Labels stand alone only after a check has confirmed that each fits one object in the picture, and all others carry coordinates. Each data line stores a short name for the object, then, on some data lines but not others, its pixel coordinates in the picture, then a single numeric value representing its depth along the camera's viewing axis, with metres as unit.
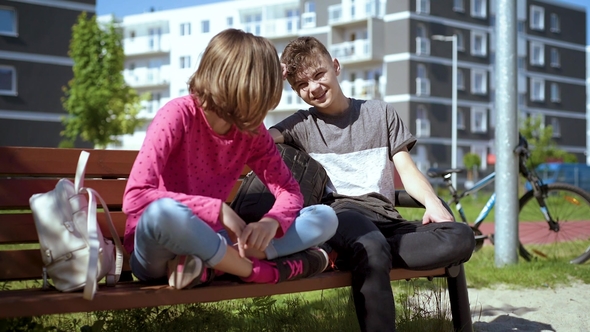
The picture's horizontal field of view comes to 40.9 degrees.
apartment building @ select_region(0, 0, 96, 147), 36.78
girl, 2.44
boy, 3.13
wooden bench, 2.30
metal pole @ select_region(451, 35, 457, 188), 40.09
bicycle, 6.82
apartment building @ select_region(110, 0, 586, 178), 44.38
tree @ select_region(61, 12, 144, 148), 32.28
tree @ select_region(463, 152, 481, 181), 42.69
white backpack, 2.41
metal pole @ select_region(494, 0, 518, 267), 6.26
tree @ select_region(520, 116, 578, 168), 36.78
